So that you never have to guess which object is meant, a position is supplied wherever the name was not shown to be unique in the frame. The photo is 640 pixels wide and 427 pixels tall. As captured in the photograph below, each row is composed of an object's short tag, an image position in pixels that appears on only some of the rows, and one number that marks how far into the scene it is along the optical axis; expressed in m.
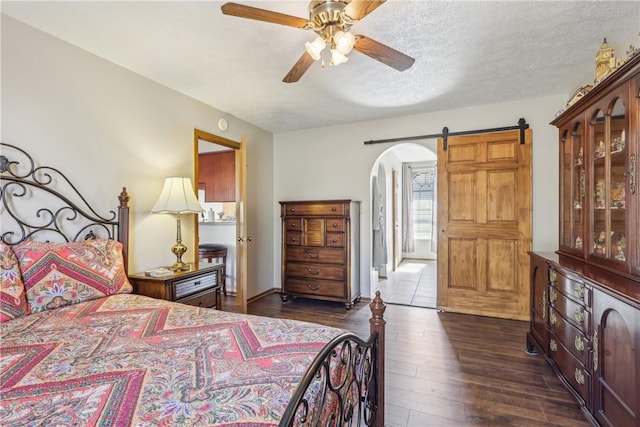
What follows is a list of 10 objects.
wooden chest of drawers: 3.78
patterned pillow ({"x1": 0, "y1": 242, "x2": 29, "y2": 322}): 1.49
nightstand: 2.29
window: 7.65
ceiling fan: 1.48
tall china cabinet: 1.42
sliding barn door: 3.38
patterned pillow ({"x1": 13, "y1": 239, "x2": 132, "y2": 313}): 1.65
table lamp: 2.57
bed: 0.82
